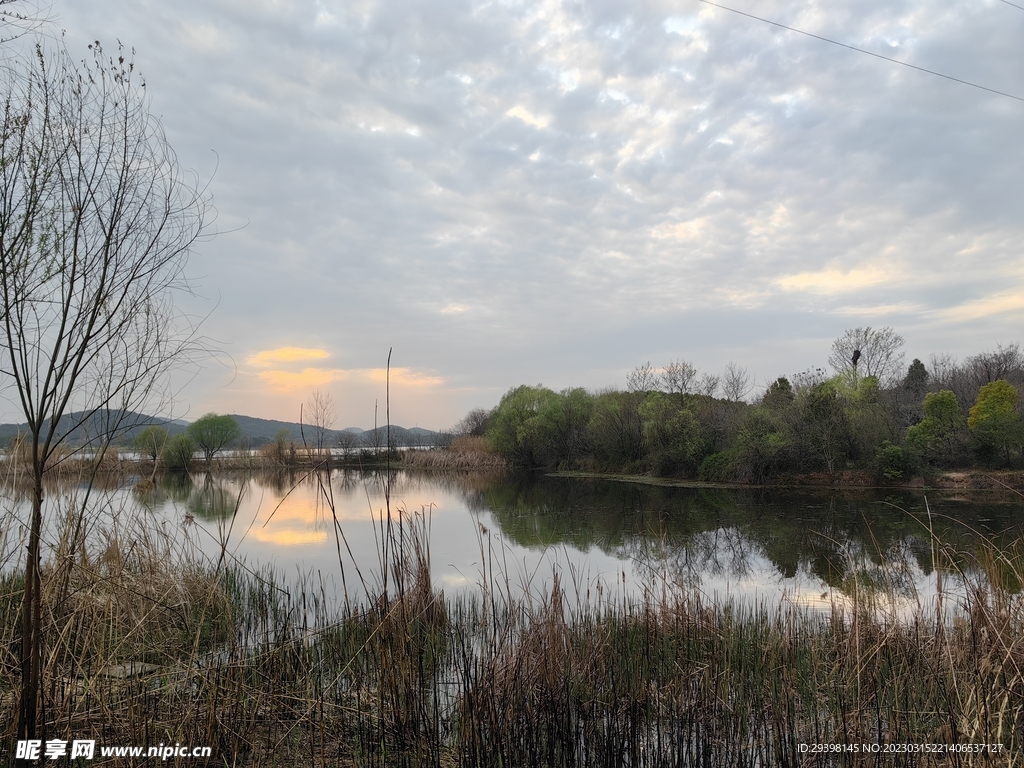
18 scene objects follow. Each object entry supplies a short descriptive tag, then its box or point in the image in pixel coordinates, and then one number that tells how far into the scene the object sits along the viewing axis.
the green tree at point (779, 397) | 27.81
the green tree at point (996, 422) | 22.19
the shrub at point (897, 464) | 23.17
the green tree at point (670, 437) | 29.55
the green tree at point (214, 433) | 40.56
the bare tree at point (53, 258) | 2.40
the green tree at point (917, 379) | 37.84
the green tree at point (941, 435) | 23.59
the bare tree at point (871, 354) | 38.28
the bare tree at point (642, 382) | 39.89
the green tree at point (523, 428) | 41.56
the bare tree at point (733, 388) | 38.12
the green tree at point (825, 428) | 25.02
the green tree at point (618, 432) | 34.81
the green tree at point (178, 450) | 31.36
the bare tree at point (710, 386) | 36.27
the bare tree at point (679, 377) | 36.25
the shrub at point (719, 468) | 27.28
